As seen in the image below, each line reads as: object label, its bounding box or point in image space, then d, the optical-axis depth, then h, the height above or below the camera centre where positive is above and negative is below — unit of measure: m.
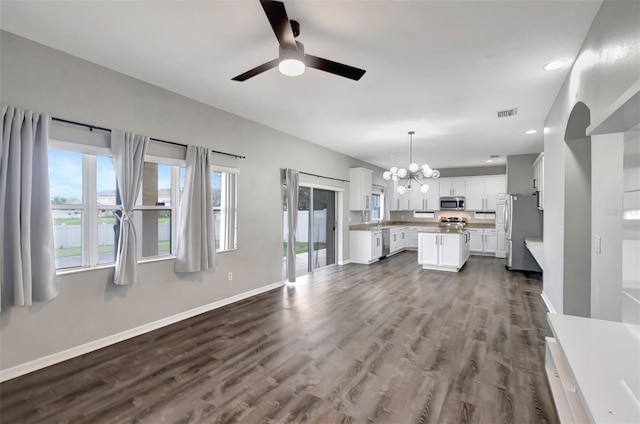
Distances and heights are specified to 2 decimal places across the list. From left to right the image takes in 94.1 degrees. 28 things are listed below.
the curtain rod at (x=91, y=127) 2.76 +0.82
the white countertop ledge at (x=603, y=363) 1.04 -0.67
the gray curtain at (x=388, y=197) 10.14 +0.44
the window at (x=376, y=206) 9.40 +0.12
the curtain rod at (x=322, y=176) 6.14 +0.75
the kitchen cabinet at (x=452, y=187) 9.67 +0.77
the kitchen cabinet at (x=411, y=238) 10.19 -0.97
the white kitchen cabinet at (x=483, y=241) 8.88 -0.94
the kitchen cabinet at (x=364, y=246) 7.59 -0.94
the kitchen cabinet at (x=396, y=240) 8.92 -0.96
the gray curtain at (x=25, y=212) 2.40 -0.02
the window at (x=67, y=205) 2.81 +0.04
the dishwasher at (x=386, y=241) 8.34 -0.90
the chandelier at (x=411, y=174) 5.49 +0.72
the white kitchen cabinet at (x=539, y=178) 5.54 +0.65
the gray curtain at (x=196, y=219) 3.72 -0.12
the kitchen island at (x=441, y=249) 6.60 -0.90
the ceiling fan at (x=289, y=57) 1.80 +1.13
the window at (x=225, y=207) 4.39 +0.04
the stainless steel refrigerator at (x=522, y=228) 6.46 -0.39
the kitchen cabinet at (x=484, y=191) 9.14 +0.59
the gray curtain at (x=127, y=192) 3.10 +0.19
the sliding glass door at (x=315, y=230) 6.49 -0.47
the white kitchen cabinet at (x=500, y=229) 8.51 -0.55
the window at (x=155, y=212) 3.51 -0.03
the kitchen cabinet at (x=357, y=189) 7.84 +0.55
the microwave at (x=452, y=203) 9.63 +0.22
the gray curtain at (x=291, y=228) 5.52 -0.35
